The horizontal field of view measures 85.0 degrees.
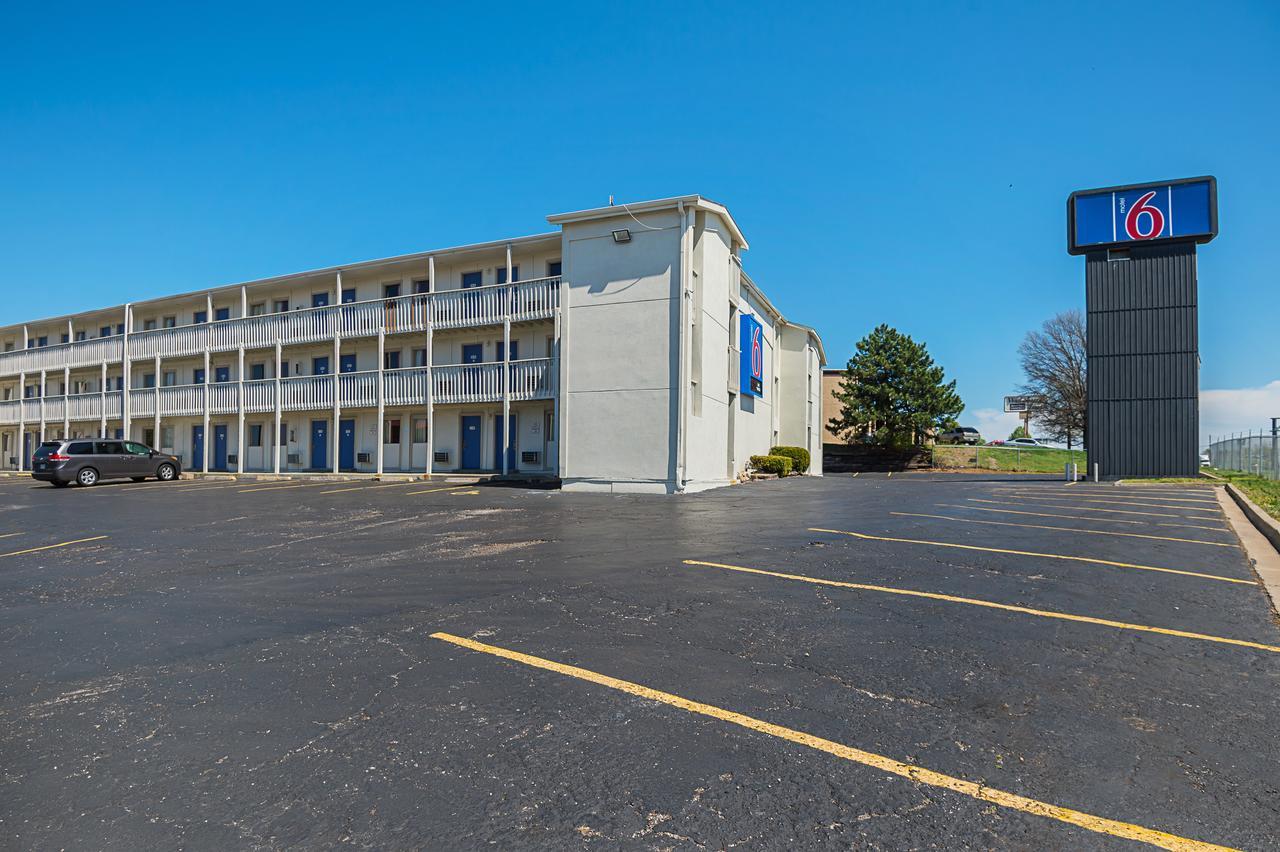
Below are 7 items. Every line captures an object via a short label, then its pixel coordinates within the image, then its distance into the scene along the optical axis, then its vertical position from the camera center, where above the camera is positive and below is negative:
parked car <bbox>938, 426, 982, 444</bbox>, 61.16 +0.26
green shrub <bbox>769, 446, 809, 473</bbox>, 31.51 -0.72
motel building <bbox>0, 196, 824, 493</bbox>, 19.77 +2.86
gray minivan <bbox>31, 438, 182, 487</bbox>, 24.22 -0.85
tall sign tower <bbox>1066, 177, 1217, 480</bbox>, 24.83 +4.39
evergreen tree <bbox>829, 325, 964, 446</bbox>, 43.16 +2.84
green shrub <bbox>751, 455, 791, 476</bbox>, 27.25 -0.97
